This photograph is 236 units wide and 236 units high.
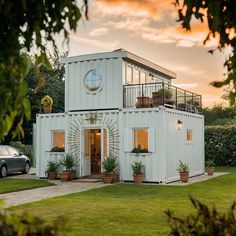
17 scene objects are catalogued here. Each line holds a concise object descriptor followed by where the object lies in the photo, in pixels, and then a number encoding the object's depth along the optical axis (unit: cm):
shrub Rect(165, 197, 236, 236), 279
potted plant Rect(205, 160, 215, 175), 2255
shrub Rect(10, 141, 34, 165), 3000
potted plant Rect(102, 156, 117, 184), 1814
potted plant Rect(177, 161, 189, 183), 1890
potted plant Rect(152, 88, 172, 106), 1909
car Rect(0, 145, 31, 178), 2128
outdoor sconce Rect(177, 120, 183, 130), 2009
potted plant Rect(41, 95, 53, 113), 2134
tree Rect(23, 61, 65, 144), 3644
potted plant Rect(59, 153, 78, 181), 1933
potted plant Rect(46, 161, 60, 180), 2011
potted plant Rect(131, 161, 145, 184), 1820
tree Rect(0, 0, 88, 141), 267
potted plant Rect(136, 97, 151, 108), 1888
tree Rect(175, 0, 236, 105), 324
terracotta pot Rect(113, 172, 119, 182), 1847
